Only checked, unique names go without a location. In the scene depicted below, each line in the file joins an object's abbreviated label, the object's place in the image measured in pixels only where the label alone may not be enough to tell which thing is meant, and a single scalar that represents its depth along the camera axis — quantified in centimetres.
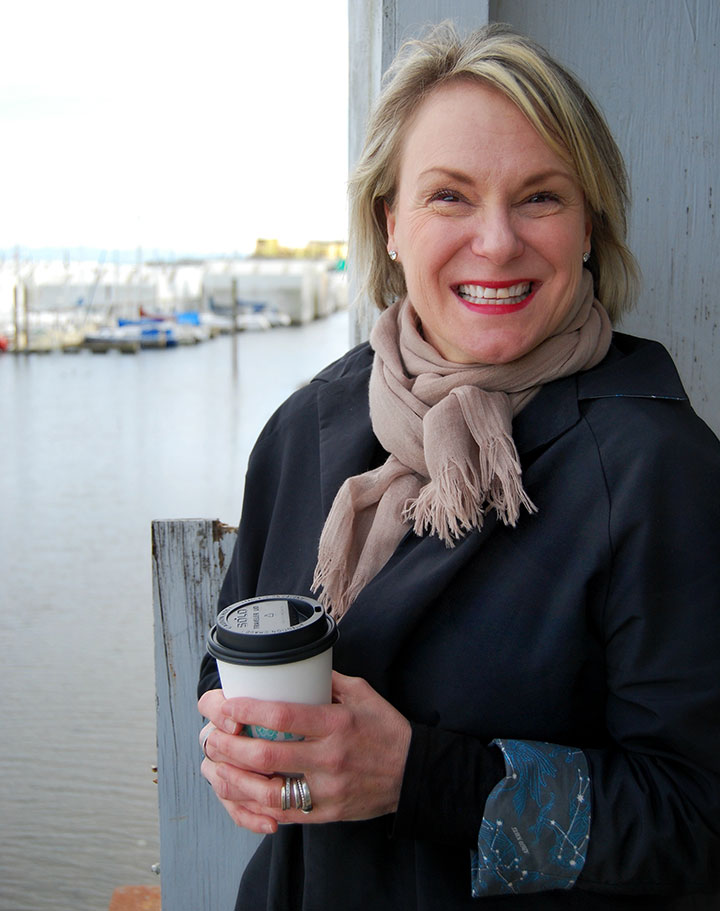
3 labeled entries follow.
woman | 100
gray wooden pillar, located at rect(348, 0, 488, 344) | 162
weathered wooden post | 163
